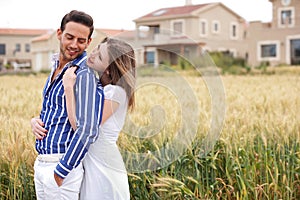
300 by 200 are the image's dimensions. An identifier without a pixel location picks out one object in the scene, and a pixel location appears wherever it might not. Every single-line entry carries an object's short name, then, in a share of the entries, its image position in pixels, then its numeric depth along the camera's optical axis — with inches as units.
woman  74.4
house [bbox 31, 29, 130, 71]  1271.7
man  71.5
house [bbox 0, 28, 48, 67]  1771.7
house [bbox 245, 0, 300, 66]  1088.8
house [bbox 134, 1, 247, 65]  1192.2
